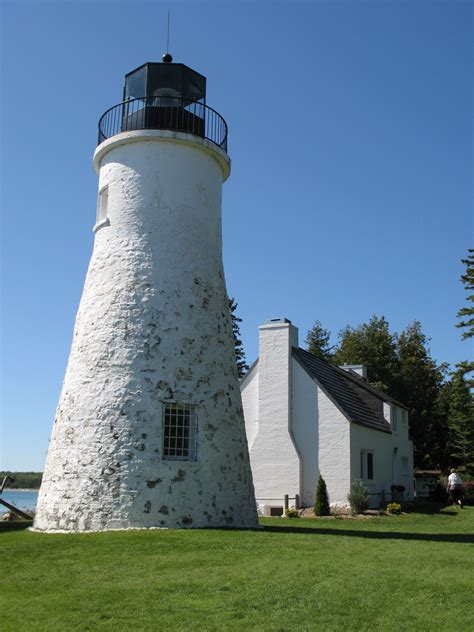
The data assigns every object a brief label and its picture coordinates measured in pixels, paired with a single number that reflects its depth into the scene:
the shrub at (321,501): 22.89
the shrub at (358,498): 23.28
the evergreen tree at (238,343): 41.88
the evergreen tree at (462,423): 42.41
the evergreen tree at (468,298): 33.38
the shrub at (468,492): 29.75
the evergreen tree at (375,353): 47.28
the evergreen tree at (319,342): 52.09
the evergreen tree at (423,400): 45.59
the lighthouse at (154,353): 13.85
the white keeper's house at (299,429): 24.72
